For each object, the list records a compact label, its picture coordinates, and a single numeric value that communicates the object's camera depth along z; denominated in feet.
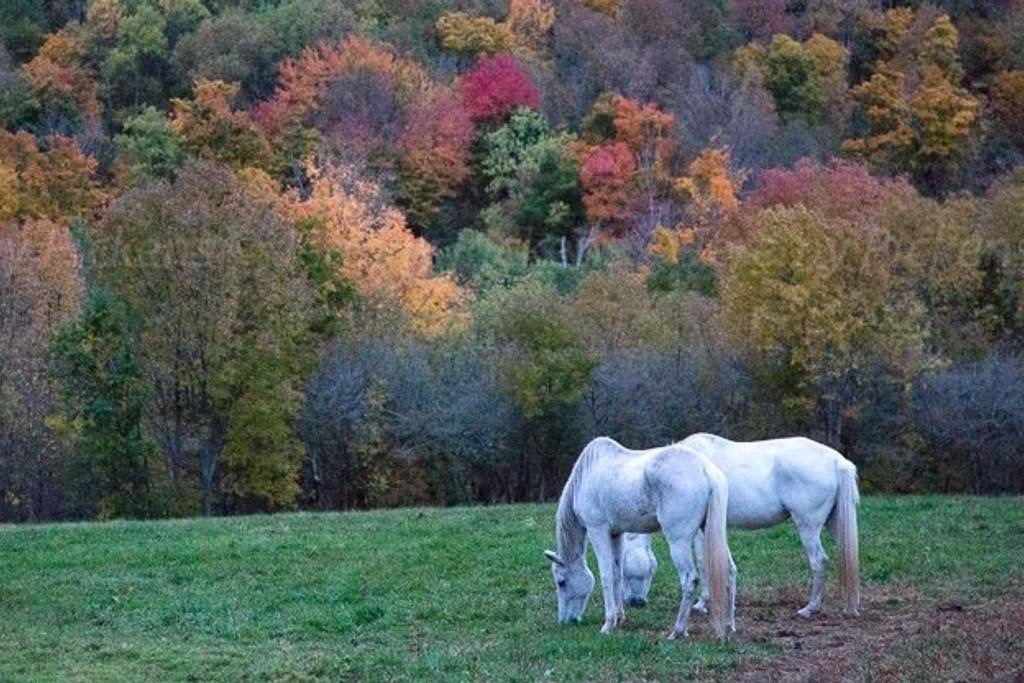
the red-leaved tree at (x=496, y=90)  277.23
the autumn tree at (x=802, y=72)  290.56
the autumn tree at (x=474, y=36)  317.83
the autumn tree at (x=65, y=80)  278.46
